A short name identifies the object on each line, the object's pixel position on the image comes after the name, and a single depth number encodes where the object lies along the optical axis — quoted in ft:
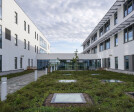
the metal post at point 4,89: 15.80
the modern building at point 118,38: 48.76
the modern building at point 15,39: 48.16
